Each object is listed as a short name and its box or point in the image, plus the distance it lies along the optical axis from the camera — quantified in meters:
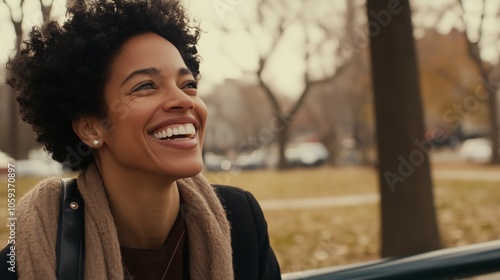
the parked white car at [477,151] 31.92
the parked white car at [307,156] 42.53
